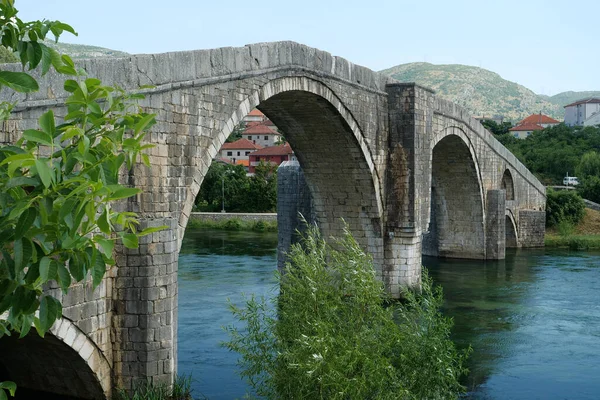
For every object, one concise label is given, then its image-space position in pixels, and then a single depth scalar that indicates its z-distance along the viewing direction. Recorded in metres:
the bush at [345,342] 7.60
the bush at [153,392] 8.98
